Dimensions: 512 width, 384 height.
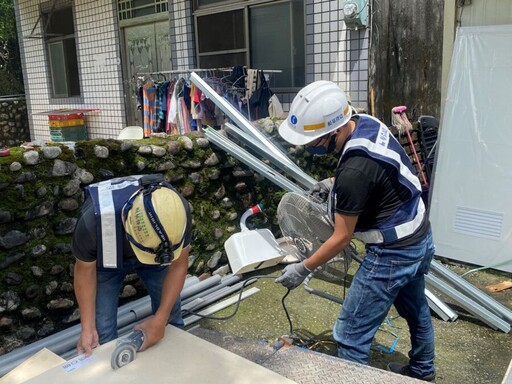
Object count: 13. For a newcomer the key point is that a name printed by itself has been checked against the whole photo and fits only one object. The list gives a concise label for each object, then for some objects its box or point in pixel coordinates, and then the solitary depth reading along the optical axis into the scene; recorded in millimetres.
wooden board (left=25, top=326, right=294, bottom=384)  1711
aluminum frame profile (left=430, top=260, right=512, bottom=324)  3494
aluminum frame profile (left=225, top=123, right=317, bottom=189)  4266
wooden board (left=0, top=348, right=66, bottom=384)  1809
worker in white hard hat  2193
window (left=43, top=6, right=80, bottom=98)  8914
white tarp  4434
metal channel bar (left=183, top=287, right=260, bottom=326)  3596
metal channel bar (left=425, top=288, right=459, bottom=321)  3553
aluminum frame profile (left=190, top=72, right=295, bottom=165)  4395
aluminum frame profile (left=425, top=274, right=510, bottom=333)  3404
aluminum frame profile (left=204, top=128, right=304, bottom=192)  4188
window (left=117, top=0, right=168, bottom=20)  7422
